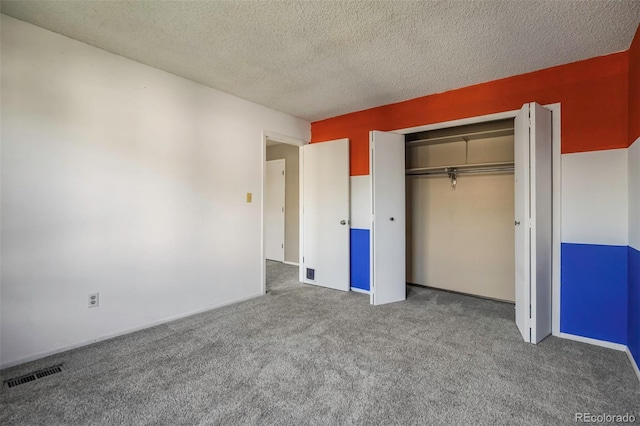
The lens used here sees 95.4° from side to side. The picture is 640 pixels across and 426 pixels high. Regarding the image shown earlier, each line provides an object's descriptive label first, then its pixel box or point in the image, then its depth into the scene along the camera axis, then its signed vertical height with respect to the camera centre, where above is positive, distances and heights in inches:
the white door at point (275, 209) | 234.4 +1.8
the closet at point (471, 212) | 98.3 -0.9
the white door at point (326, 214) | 161.3 -1.8
